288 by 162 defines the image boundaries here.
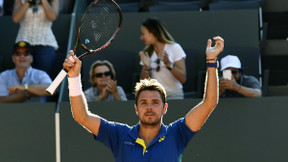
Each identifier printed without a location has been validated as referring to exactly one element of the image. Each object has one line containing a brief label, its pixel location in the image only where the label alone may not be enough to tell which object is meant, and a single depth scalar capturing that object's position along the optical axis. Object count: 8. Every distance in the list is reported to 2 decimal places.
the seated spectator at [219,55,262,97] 13.73
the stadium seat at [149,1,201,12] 18.39
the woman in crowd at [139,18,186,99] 14.49
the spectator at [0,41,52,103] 14.41
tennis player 8.90
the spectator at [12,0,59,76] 15.98
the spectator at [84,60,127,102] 14.44
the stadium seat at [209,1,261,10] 17.97
